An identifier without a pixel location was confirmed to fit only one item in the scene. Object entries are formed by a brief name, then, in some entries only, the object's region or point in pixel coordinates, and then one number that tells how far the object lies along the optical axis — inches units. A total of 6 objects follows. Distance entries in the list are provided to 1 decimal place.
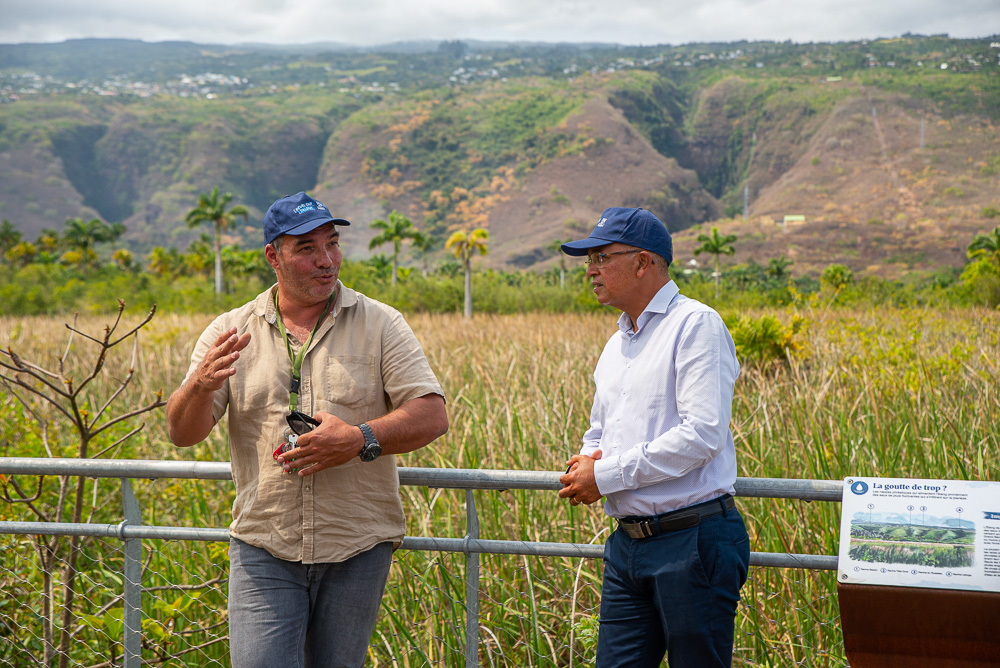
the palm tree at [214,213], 2346.2
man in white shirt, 78.7
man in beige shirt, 84.1
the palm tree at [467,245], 1497.3
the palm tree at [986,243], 2139.0
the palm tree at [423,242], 2101.4
